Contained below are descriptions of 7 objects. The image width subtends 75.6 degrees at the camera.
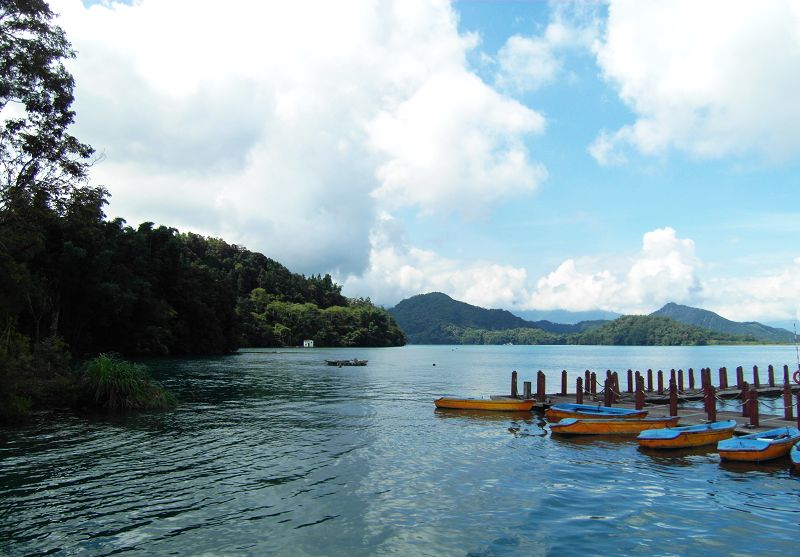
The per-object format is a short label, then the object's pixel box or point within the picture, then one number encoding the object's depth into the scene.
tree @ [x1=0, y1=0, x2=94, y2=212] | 23.55
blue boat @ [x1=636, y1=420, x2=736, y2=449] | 21.45
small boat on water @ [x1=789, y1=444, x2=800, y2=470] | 17.62
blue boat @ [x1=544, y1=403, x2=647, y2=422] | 26.23
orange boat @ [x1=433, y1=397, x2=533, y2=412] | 32.50
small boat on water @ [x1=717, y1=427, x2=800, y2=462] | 18.88
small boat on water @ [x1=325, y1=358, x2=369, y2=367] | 84.61
